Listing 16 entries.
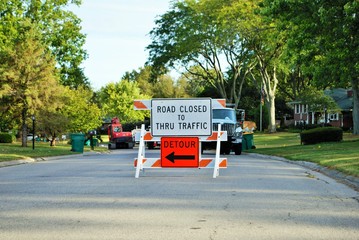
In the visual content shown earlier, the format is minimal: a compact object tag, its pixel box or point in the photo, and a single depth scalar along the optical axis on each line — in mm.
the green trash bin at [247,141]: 40812
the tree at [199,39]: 58406
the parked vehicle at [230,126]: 32688
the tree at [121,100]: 113375
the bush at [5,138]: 60219
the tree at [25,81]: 45688
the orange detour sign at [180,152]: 15930
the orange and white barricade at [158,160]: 16203
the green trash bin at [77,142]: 42000
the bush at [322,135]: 40625
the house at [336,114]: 85175
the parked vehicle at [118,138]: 54438
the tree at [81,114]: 61969
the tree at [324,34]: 31328
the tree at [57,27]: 59062
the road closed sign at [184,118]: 16125
